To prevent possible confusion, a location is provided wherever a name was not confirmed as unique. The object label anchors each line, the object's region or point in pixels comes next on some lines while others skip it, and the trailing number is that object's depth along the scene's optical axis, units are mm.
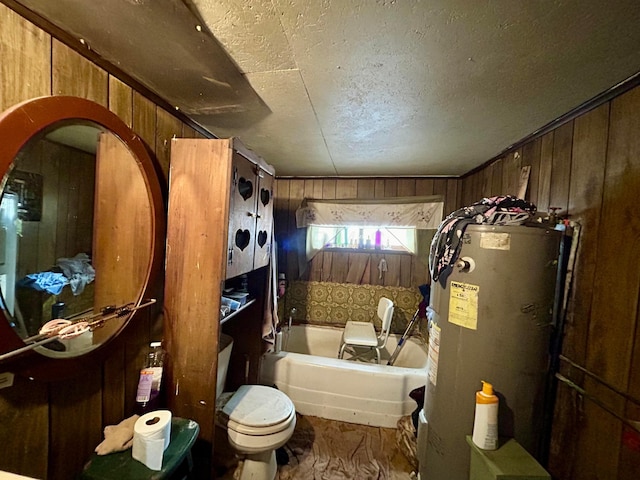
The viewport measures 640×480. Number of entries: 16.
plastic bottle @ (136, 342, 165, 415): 1121
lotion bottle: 1042
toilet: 1346
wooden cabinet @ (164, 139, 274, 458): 1178
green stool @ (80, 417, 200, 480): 860
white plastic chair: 2475
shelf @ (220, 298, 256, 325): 1301
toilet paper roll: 896
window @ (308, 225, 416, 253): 2939
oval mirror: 734
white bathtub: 2010
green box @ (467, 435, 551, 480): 932
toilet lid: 1392
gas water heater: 1089
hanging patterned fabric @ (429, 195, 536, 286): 1150
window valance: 2650
